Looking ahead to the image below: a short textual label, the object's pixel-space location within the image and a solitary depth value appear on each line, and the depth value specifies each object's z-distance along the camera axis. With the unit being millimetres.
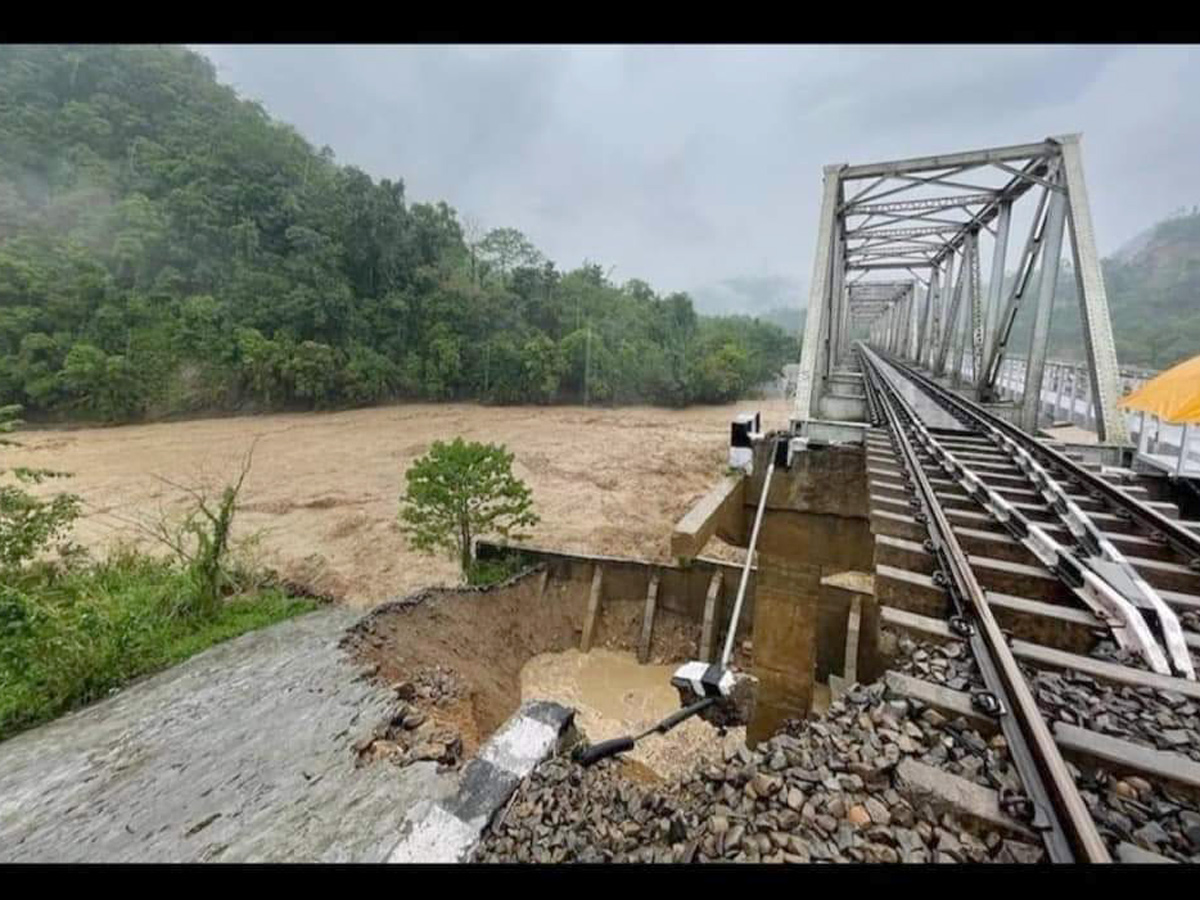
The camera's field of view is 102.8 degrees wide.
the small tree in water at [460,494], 7434
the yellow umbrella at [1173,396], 4237
